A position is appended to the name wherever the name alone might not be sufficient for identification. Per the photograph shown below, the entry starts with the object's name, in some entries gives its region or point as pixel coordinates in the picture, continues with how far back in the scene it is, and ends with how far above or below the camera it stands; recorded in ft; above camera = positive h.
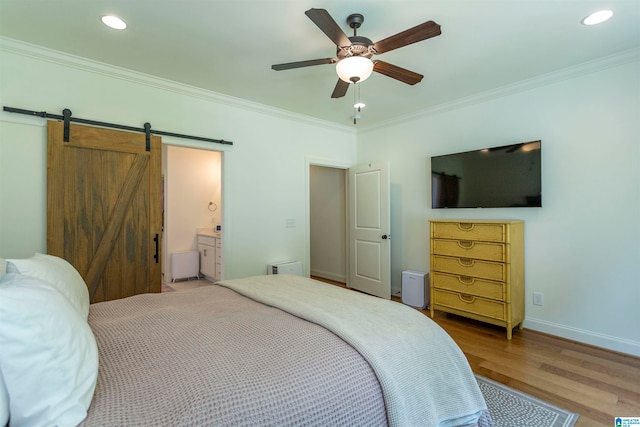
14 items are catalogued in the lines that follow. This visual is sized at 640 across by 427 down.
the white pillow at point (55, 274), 4.53 -0.89
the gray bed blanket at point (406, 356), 3.85 -1.98
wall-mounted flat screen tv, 9.96 +1.40
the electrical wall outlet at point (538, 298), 10.17 -2.76
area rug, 5.85 -3.95
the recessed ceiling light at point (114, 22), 6.87 +4.54
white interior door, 13.70 -0.62
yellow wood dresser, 9.63 -1.81
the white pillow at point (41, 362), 2.58 -1.31
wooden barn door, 8.33 +0.31
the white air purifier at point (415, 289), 12.59 -3.04
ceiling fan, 5.71 +3.60
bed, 2.73 -1.74
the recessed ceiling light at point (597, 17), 6.68 +4.49
